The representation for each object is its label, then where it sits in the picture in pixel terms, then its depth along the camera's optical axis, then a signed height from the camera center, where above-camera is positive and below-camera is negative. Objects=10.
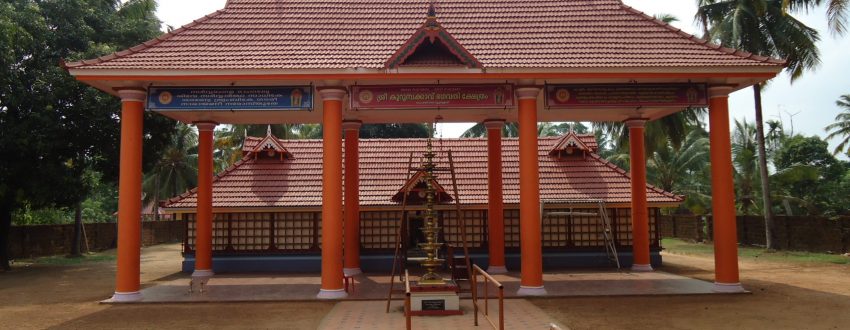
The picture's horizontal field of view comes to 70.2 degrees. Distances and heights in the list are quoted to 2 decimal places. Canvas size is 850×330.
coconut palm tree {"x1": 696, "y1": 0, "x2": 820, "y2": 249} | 21.31 +6.11
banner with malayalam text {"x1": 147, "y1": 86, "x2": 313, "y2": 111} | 11.65 +2.18
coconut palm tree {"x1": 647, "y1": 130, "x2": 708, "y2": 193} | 31.41 +2.31
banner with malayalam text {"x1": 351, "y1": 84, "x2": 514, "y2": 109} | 11.58 +2.13
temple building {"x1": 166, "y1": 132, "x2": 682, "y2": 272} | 16.83 -0.19
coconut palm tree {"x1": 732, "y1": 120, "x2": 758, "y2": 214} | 29.22 +1.46
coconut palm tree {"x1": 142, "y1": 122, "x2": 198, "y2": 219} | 37.69 +2.65
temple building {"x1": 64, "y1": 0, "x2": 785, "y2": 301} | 11.05 +2.41
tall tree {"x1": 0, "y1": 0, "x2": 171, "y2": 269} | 15.99 +2.71
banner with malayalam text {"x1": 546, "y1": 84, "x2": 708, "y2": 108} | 11.87 +2.16
